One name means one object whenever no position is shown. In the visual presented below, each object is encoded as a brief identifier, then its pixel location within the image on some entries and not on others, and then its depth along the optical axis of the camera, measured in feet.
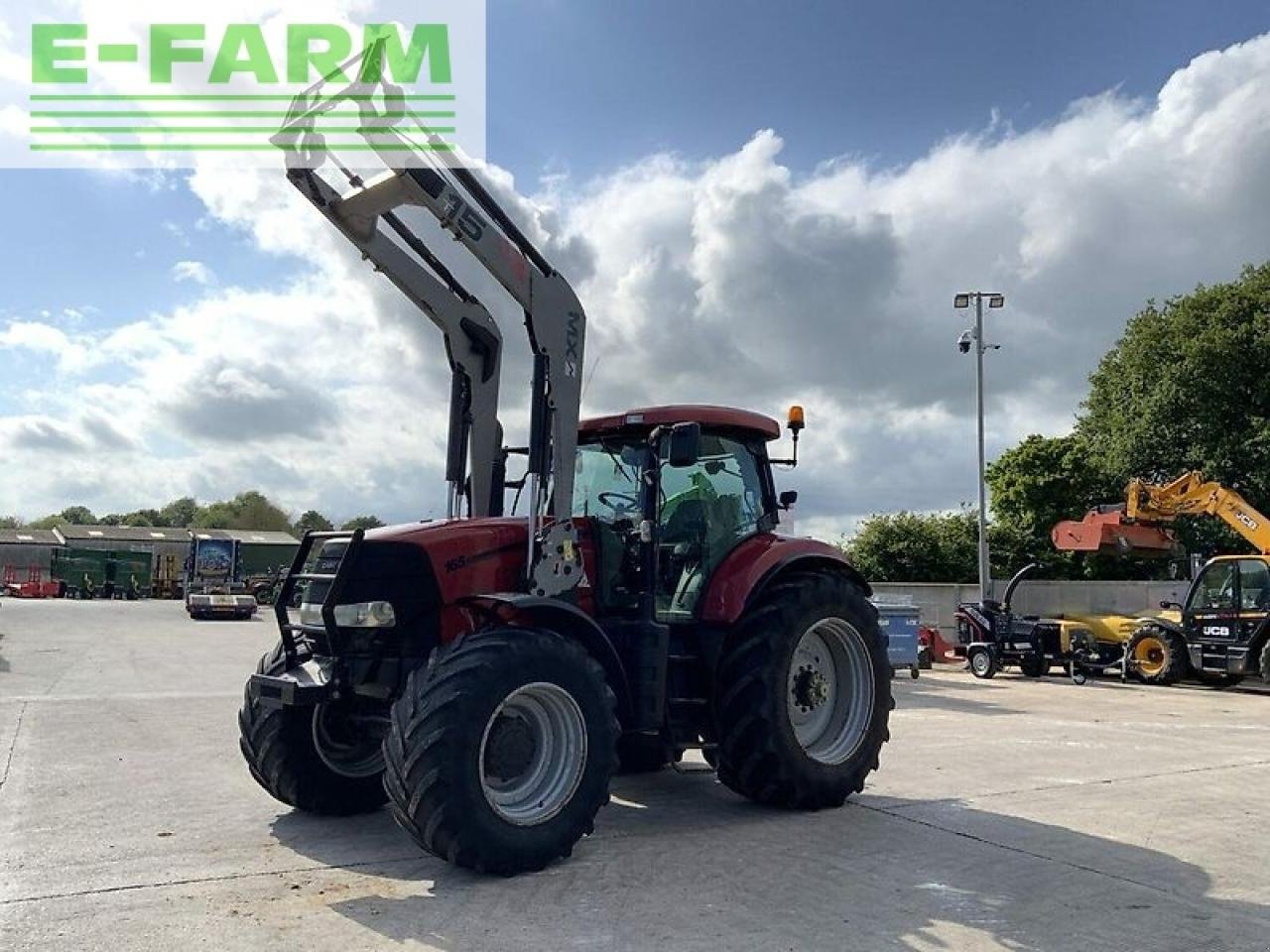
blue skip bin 58.75
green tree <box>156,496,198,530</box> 332.80
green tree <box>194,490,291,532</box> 289.33
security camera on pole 77.92
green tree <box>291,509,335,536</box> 262.39
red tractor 17.52
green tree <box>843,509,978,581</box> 103.45
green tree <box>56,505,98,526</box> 331.77
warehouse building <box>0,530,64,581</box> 211.00
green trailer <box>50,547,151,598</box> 178.50
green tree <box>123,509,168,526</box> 332.19
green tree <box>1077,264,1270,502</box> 94.94
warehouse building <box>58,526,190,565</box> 225.97
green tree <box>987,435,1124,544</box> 111.65
